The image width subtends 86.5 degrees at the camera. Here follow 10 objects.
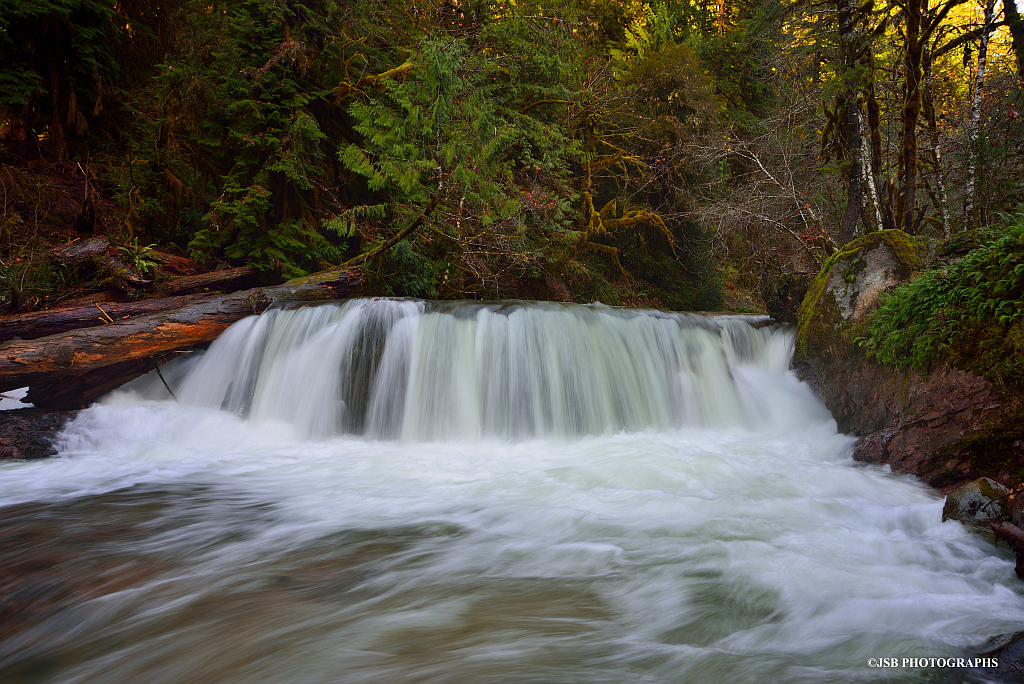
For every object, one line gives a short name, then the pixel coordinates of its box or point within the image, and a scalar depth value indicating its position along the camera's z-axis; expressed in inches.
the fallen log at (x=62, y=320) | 251.1
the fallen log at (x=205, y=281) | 370.9
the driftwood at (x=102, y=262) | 347.3
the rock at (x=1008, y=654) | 79.0
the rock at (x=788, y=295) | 336.2
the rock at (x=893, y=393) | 166.1
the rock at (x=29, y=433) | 219.6
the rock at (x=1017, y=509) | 113.9
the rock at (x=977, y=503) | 126.2
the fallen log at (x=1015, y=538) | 109.7
